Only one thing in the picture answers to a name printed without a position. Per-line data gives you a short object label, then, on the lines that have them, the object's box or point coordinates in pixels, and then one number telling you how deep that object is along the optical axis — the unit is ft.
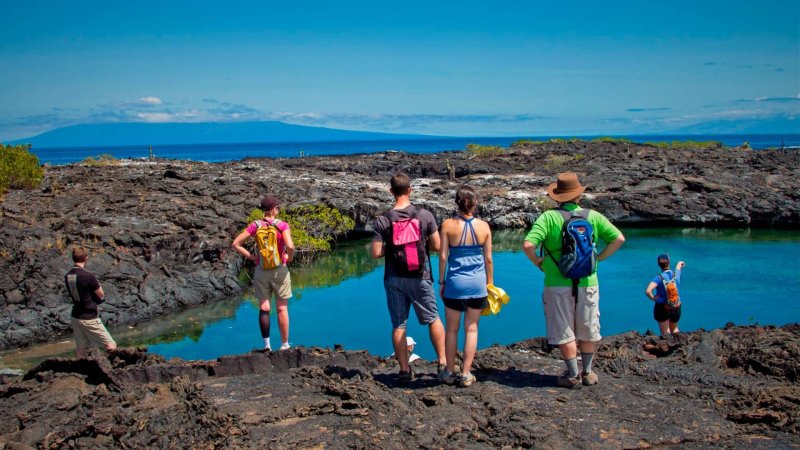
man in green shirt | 20.88
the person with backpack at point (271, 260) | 26.13
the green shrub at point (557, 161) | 131.52
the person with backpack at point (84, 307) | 26.99
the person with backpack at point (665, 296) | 32.73
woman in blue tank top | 20.97
